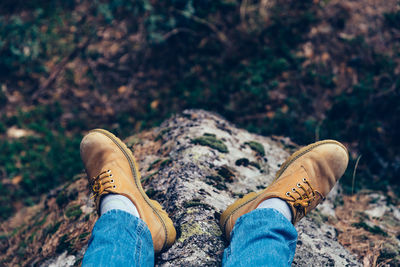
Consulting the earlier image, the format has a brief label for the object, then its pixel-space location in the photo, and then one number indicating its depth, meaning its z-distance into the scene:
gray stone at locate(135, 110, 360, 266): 1.77
